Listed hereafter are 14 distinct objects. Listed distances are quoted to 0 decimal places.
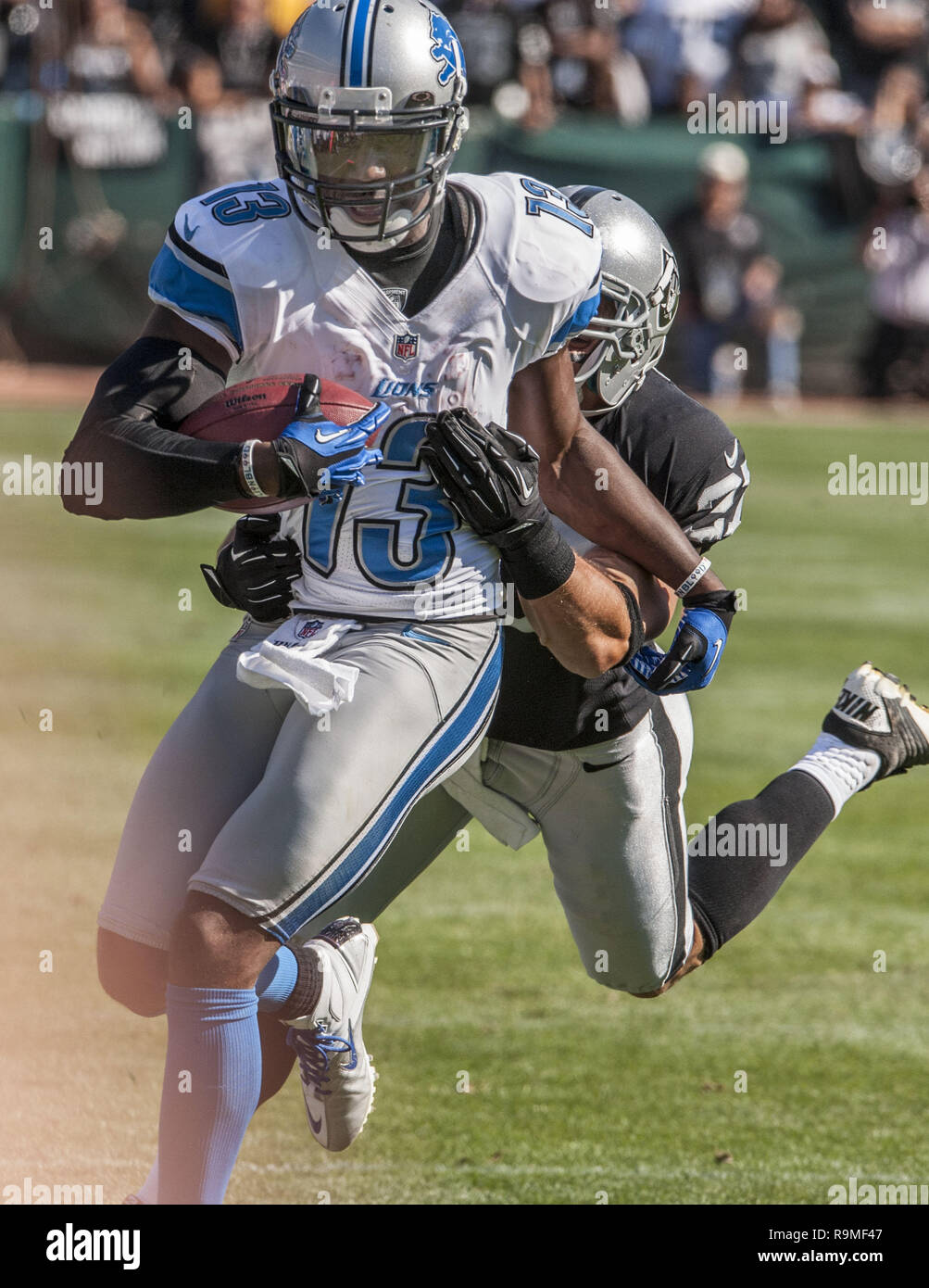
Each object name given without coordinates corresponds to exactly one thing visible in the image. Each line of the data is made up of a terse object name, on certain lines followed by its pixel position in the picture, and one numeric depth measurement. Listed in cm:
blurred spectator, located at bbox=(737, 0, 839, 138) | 1752
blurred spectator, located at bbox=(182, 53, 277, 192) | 1611
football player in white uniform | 322
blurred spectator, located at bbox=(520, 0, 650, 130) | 1728
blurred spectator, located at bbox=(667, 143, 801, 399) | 1631
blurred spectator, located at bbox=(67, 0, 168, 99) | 1661
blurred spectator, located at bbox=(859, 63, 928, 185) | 1706
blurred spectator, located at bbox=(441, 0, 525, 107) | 1720
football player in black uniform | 411
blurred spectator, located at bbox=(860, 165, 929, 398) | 1672
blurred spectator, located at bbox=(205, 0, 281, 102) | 1697
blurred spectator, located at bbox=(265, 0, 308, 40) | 1734
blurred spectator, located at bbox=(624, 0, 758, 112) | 1748
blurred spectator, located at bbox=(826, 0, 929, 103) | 1839
